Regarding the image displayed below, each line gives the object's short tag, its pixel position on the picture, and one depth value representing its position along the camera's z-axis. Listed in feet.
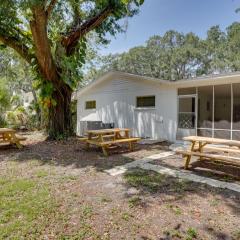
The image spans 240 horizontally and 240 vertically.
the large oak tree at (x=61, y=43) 32.04
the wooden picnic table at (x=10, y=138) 28.59
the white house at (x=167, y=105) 31.07
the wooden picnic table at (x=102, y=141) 25.98
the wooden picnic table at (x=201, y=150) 18.07
